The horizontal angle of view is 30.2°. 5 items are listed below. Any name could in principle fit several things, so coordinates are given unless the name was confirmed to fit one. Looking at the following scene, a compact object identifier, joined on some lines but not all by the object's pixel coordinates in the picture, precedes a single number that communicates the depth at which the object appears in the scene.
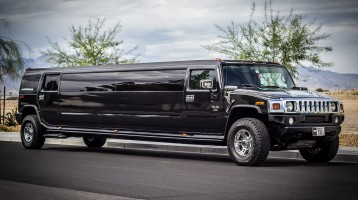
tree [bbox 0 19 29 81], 36.12
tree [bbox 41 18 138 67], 30.72
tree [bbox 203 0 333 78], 23.33
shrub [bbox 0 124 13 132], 27.92
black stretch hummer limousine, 13.06
